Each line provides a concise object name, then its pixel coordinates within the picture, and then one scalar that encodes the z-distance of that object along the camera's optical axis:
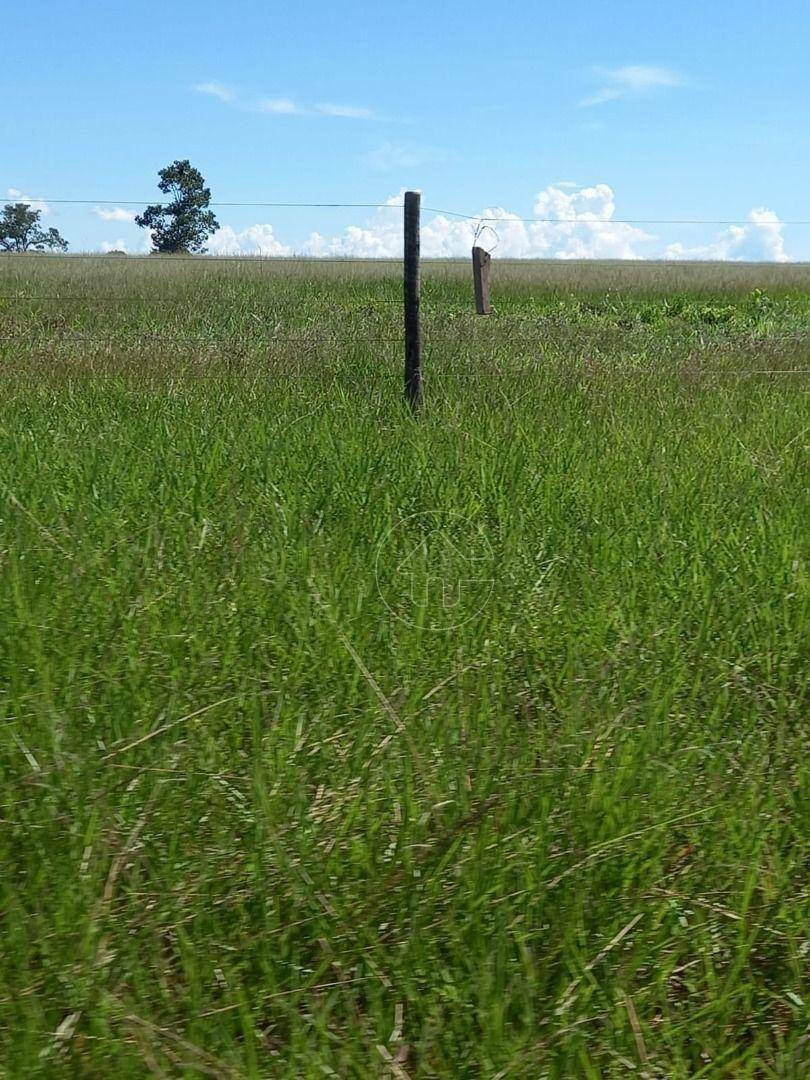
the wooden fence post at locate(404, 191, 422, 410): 6.05
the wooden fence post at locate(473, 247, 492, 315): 14.66
